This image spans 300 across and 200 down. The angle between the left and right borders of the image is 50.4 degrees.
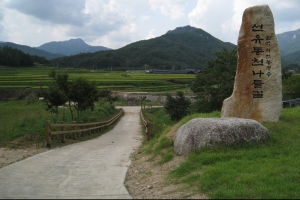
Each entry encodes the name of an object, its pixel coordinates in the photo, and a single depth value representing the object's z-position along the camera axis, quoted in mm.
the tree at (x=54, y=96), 14977
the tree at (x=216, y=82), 21391
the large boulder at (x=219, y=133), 7020
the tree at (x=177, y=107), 28078
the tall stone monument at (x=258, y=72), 9836
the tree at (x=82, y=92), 18841
